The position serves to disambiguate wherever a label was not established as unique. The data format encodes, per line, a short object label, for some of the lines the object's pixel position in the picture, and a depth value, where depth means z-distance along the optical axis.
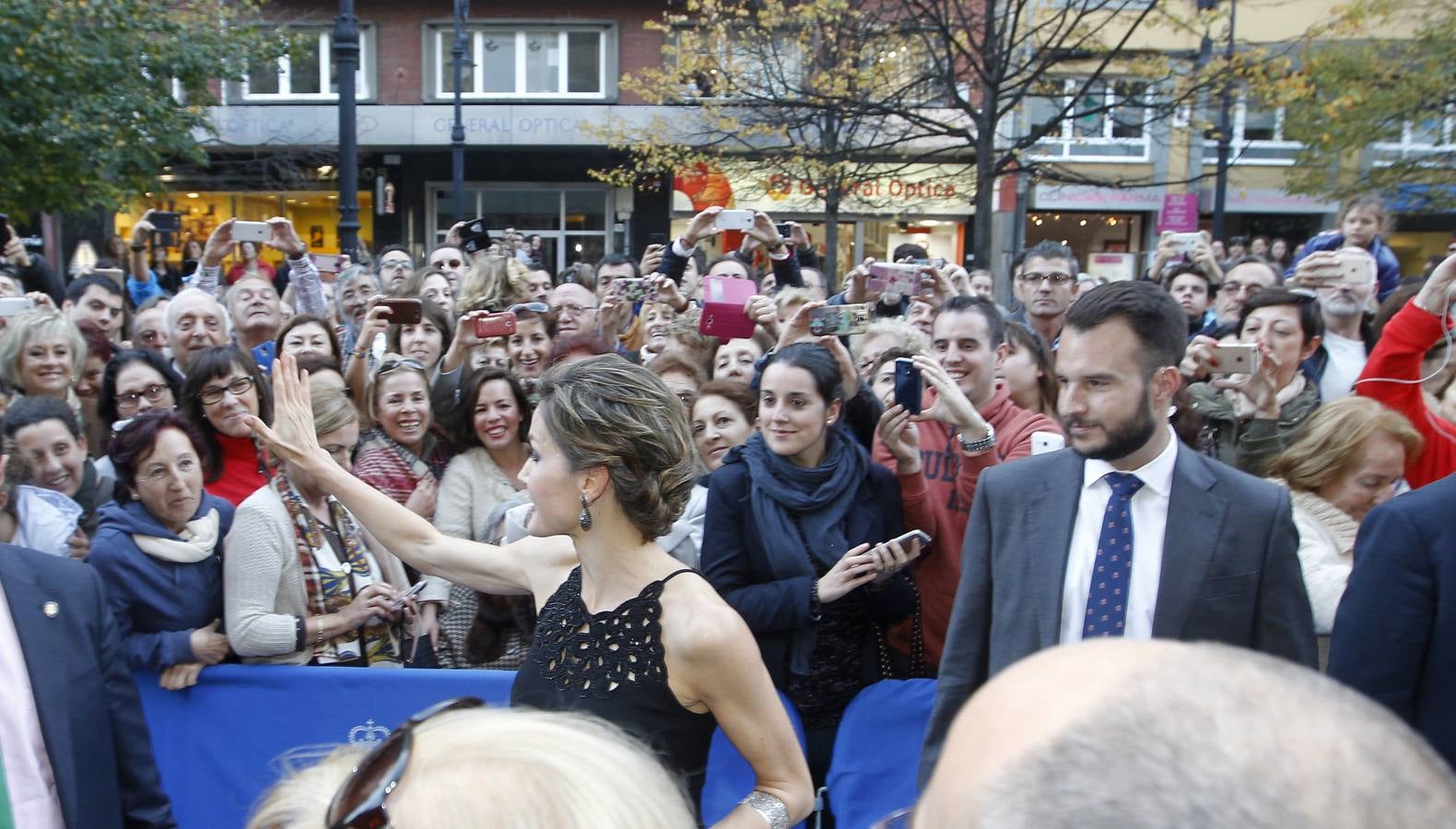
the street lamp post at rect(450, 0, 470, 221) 16.42
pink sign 12.11
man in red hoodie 4.08
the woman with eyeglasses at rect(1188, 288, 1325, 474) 4.79
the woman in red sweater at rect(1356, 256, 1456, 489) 3.99
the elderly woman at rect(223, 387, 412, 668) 3.76
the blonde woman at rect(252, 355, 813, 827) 2.38
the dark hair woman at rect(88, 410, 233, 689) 3.67
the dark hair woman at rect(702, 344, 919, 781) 3.64
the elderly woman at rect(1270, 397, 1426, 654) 3.64
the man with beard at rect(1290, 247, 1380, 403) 5.45
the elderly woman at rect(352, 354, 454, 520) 4.76
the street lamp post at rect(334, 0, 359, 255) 9.76
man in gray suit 2.69
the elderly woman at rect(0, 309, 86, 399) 5.34
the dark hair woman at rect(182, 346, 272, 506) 4.56
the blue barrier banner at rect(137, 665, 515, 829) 3.85
